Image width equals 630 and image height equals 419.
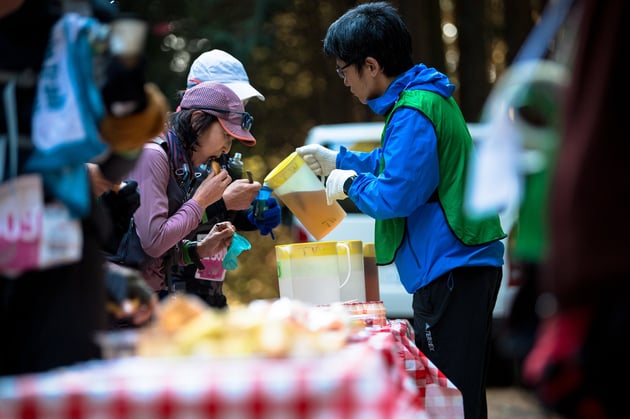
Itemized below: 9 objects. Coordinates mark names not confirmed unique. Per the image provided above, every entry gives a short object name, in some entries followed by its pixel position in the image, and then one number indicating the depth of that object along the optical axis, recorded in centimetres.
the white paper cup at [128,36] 435
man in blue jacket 734
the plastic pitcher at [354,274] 789
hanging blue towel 436
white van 1427
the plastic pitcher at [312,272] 768
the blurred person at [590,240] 343
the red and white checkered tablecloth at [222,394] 337
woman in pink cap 743
